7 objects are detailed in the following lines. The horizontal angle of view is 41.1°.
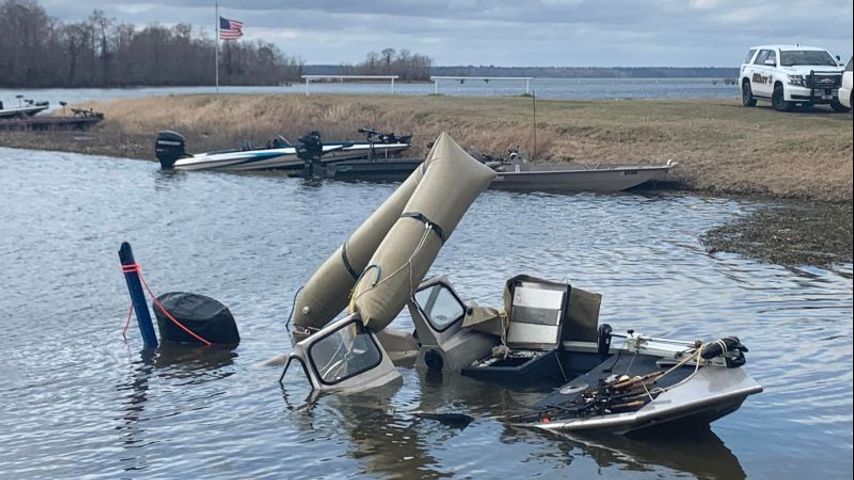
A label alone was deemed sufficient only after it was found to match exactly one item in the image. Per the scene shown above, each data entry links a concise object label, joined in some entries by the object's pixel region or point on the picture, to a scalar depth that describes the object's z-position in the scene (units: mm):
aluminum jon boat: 31422
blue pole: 16203
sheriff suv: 35469
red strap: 16094
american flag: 60031
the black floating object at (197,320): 15984
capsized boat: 12094
